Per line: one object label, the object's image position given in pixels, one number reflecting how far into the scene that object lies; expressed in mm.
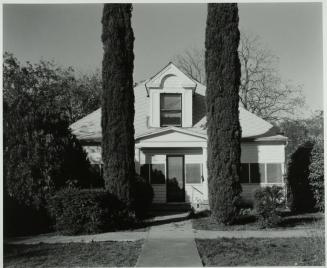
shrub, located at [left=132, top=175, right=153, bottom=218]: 14016
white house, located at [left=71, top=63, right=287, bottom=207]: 17531
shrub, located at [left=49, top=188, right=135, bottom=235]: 11023
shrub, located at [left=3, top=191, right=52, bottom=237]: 11648
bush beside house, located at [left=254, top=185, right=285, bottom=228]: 11766
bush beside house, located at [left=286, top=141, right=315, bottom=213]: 15977
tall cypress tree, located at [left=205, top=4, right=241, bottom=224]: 12641
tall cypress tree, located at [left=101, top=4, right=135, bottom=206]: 12398
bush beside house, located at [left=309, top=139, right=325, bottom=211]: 13805
